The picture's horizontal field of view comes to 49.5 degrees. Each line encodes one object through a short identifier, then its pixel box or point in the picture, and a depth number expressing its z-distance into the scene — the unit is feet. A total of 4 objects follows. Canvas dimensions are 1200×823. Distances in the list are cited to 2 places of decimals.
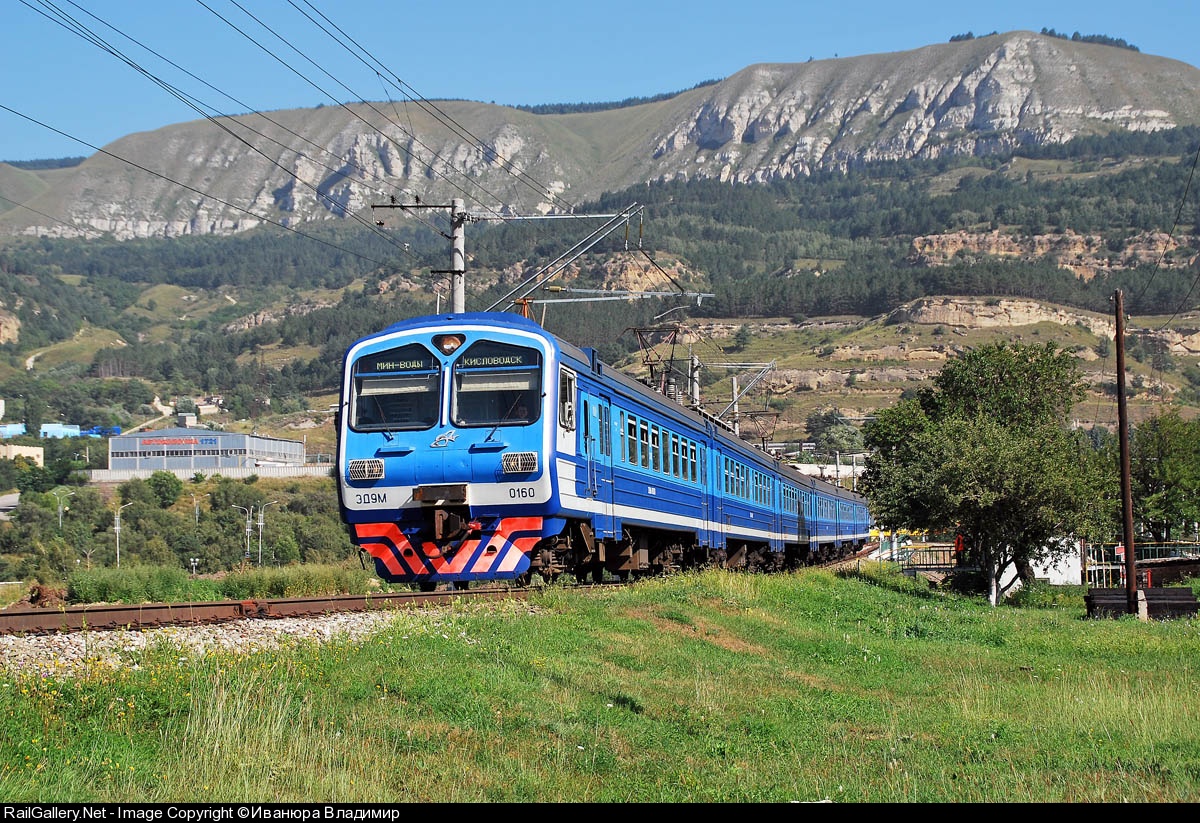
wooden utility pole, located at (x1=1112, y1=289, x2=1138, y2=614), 112.16
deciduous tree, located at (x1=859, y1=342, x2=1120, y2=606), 141.79
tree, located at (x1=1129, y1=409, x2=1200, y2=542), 283.18
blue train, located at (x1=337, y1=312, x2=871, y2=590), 60.80
